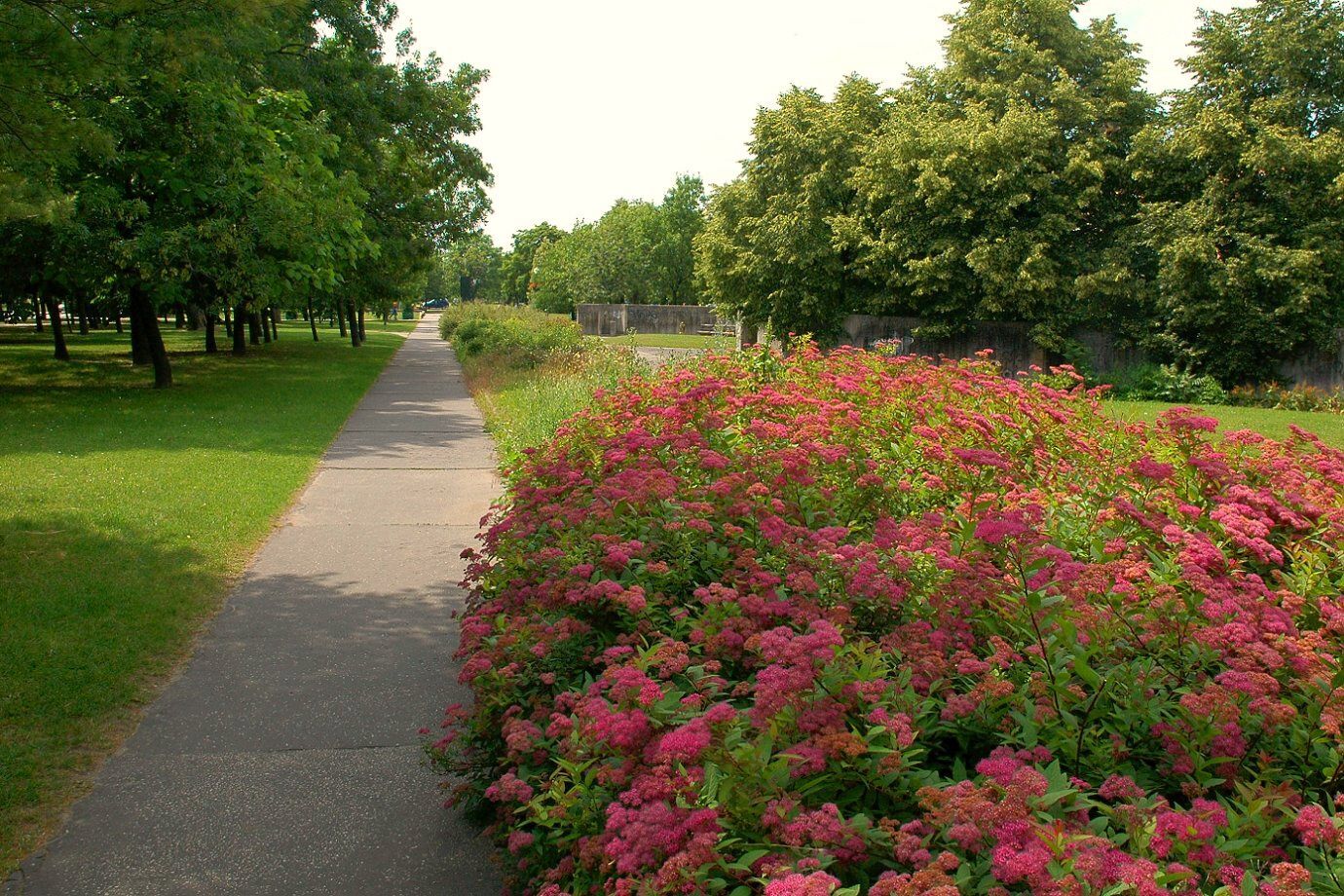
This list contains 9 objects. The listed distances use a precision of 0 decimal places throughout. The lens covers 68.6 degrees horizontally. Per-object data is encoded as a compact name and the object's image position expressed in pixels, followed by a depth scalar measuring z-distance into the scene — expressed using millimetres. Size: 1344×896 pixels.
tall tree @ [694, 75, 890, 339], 29422
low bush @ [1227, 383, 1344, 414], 21359
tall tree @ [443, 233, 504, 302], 133875
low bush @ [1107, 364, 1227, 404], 22688
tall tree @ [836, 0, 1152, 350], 24422
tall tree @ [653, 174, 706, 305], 63438
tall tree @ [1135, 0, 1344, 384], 21609
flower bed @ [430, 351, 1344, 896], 2053
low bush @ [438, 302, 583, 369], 23500
